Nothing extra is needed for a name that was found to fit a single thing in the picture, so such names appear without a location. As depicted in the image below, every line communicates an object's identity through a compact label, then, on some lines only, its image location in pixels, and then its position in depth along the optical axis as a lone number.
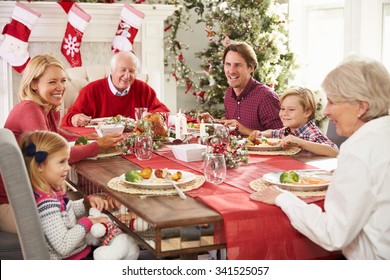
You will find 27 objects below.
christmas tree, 5.32
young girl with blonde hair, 1.90
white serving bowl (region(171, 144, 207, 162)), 2.45
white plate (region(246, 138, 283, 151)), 2.65
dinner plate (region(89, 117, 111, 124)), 3.60
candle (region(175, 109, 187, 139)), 2.92
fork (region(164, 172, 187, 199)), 1.85
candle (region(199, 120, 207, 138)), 2.74
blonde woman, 2.52
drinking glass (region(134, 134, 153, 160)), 2.48
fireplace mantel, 5.11
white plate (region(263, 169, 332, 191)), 1.92
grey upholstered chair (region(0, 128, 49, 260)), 1.67
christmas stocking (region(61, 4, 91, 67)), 5.03
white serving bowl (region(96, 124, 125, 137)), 3.09
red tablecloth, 1.67
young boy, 2.72
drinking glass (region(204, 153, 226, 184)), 2.00
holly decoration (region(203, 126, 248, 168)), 2.27
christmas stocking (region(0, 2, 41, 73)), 4.89
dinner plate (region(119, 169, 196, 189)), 1.94
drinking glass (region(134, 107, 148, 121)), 3.26
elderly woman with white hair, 1.61
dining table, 1.64
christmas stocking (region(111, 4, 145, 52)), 5.27
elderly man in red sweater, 3.79
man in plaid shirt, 3.47
